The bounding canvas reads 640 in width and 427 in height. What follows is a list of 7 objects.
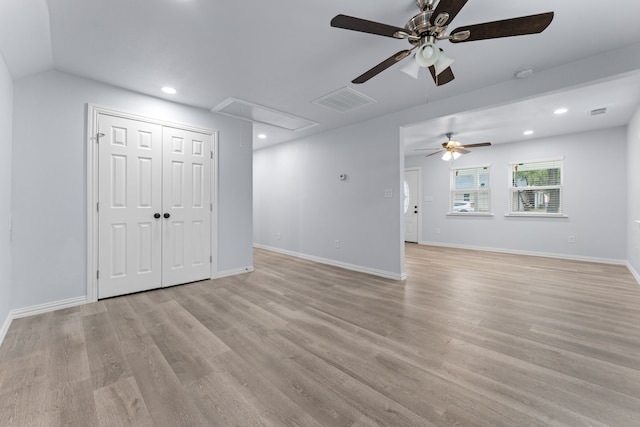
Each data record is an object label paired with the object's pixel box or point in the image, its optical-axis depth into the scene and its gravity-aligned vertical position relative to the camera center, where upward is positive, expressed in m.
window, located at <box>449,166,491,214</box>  6.65 +0.58
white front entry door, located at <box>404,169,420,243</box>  7.82 +0.23
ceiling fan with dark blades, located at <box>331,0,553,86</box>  1.55 +1.17
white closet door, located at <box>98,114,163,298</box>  3.14 +0.07
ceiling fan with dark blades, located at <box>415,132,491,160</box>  5.39 +1.34
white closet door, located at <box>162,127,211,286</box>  3.62 +0.07
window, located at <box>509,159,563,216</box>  5.70 +0.57
